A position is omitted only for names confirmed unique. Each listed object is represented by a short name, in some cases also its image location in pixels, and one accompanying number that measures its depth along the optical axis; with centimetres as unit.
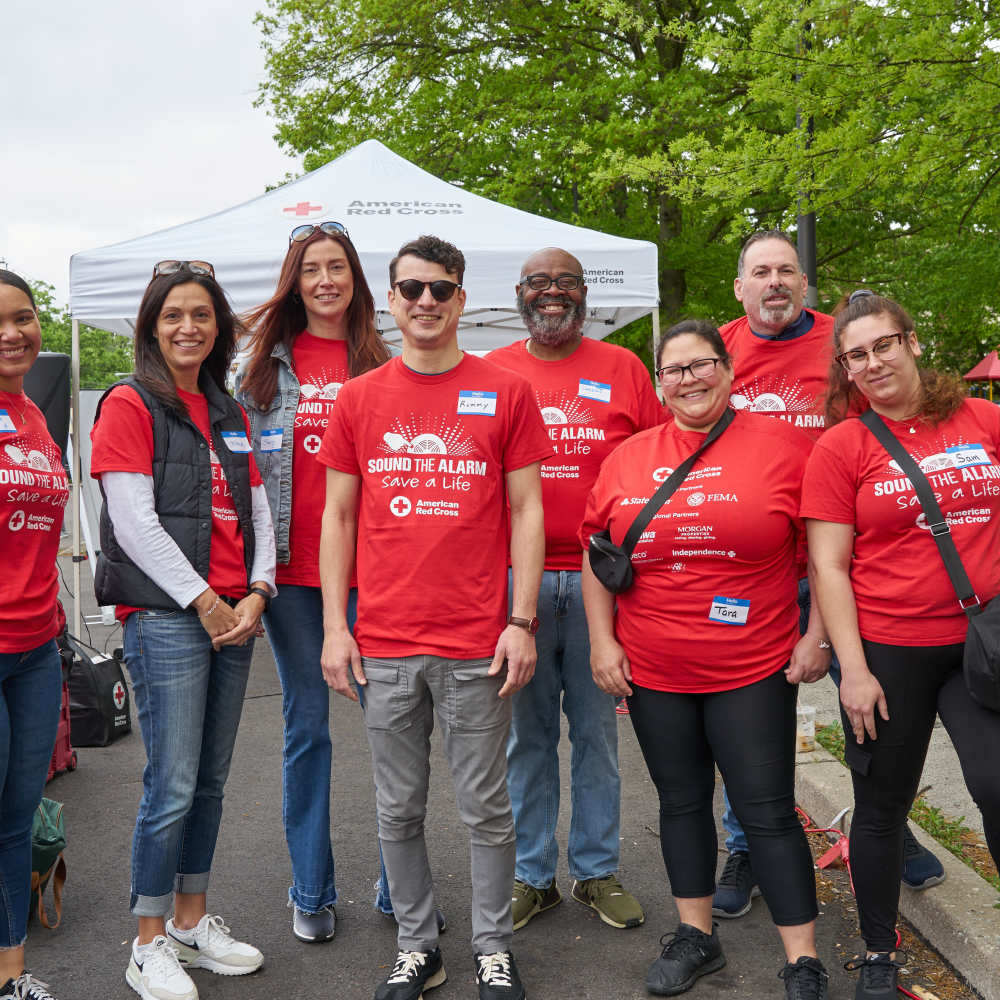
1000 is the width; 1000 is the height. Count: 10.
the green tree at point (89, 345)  4982
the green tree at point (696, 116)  687
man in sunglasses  292
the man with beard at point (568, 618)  347
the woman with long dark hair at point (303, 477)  338
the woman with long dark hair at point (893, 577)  271
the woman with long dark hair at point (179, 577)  296
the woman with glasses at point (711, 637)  288
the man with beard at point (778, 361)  355
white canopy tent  662
